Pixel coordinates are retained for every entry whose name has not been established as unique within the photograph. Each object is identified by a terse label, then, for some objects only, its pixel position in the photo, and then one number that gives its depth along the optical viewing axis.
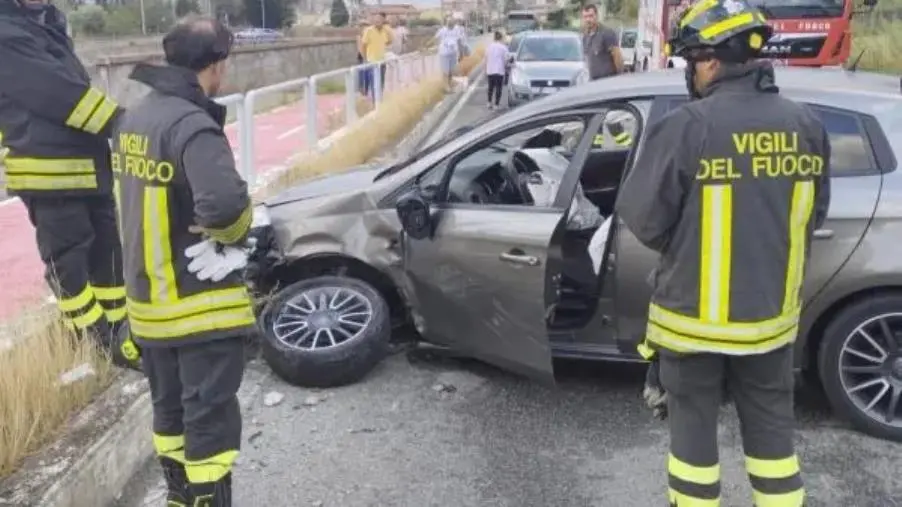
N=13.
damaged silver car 4.09
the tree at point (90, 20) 63.33
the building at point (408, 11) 87.65
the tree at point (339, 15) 95.38
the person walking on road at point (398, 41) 22.30
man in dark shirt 11.63
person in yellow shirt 18.16
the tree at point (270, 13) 81.25
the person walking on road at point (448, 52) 23.03
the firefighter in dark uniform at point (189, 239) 2.99
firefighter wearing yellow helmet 2.74
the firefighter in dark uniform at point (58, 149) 4.16
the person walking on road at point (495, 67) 18.98
